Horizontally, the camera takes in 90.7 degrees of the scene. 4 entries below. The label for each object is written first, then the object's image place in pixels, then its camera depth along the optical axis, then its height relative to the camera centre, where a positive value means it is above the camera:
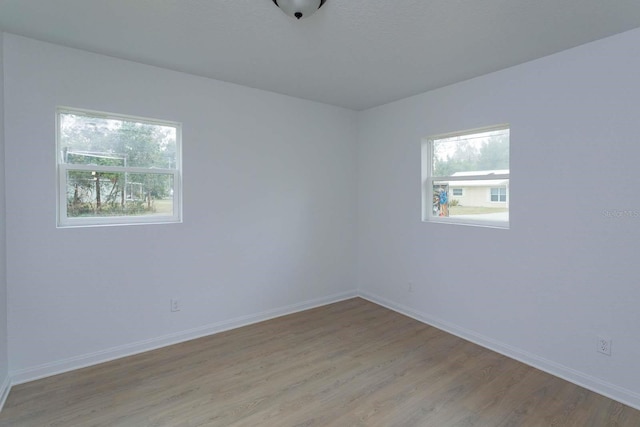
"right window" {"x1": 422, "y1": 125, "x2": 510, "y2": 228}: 2.98 +0.35
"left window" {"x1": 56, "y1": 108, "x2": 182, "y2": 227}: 2.61 +0.38
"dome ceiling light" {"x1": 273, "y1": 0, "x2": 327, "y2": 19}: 1.80 +1.19
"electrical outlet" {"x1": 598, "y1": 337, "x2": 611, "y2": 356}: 2.30 -0.99
